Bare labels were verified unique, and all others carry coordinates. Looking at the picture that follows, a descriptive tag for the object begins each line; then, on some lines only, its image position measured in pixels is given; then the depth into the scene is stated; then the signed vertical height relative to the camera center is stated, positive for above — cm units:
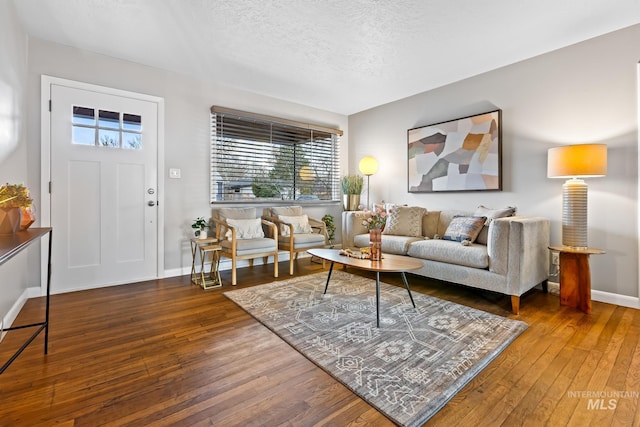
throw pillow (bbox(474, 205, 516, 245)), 309 -2
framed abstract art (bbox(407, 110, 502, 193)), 343 +73
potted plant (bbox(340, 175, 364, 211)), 472 +35
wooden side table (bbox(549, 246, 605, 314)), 250 -54
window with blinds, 400 +80
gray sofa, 248 -40
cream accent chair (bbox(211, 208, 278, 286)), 337 -33
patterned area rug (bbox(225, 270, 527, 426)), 147 -84
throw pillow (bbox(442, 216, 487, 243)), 310 -16
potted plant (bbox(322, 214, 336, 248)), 479 -22
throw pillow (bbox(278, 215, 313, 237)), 409 -15
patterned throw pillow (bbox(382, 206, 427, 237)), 369 -10
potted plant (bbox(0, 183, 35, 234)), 158 +2
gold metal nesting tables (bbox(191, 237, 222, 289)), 329 -65
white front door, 299 +25
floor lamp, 468 +74
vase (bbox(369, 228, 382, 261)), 263 -28
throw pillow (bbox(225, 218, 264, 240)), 366 -20
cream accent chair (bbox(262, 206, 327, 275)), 383 -29
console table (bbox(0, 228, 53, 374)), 116 -14
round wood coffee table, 228 -42
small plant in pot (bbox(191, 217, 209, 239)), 351 -18
